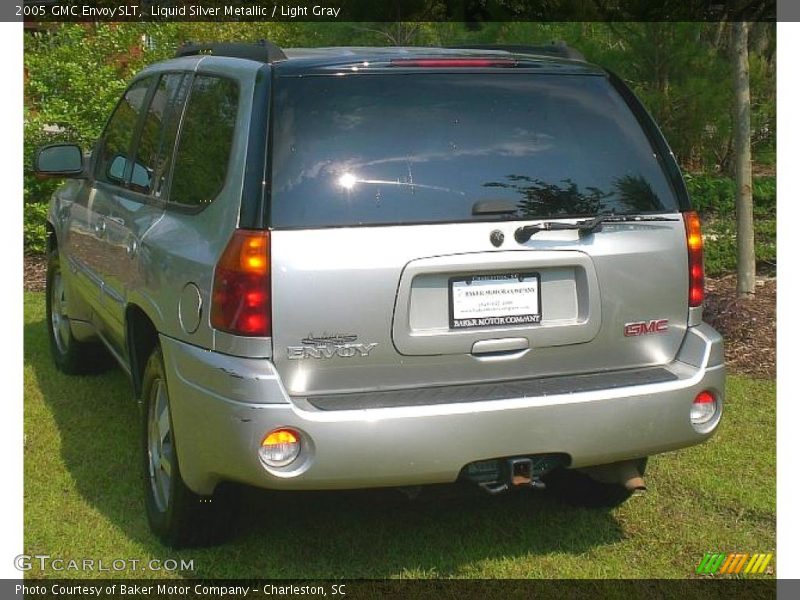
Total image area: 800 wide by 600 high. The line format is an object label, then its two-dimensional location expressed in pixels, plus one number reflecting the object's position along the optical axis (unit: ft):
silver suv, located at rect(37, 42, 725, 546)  12.21
